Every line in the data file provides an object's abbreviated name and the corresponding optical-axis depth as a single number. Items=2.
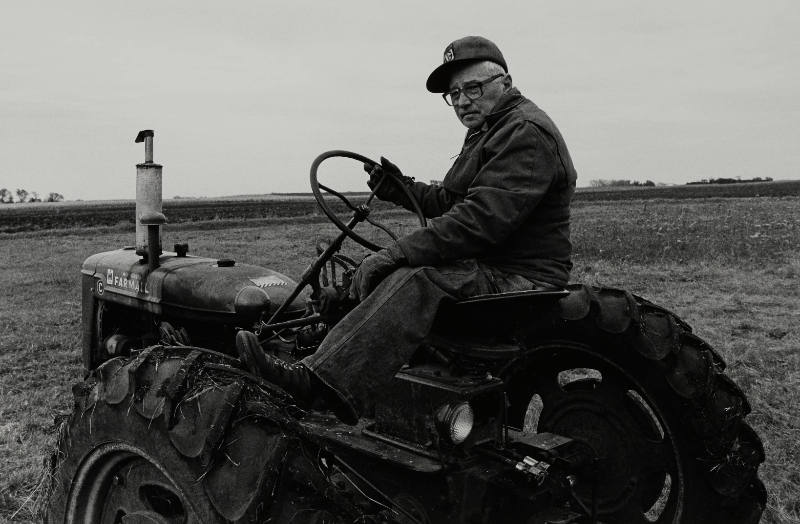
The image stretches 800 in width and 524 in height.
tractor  2.13
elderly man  2.43
